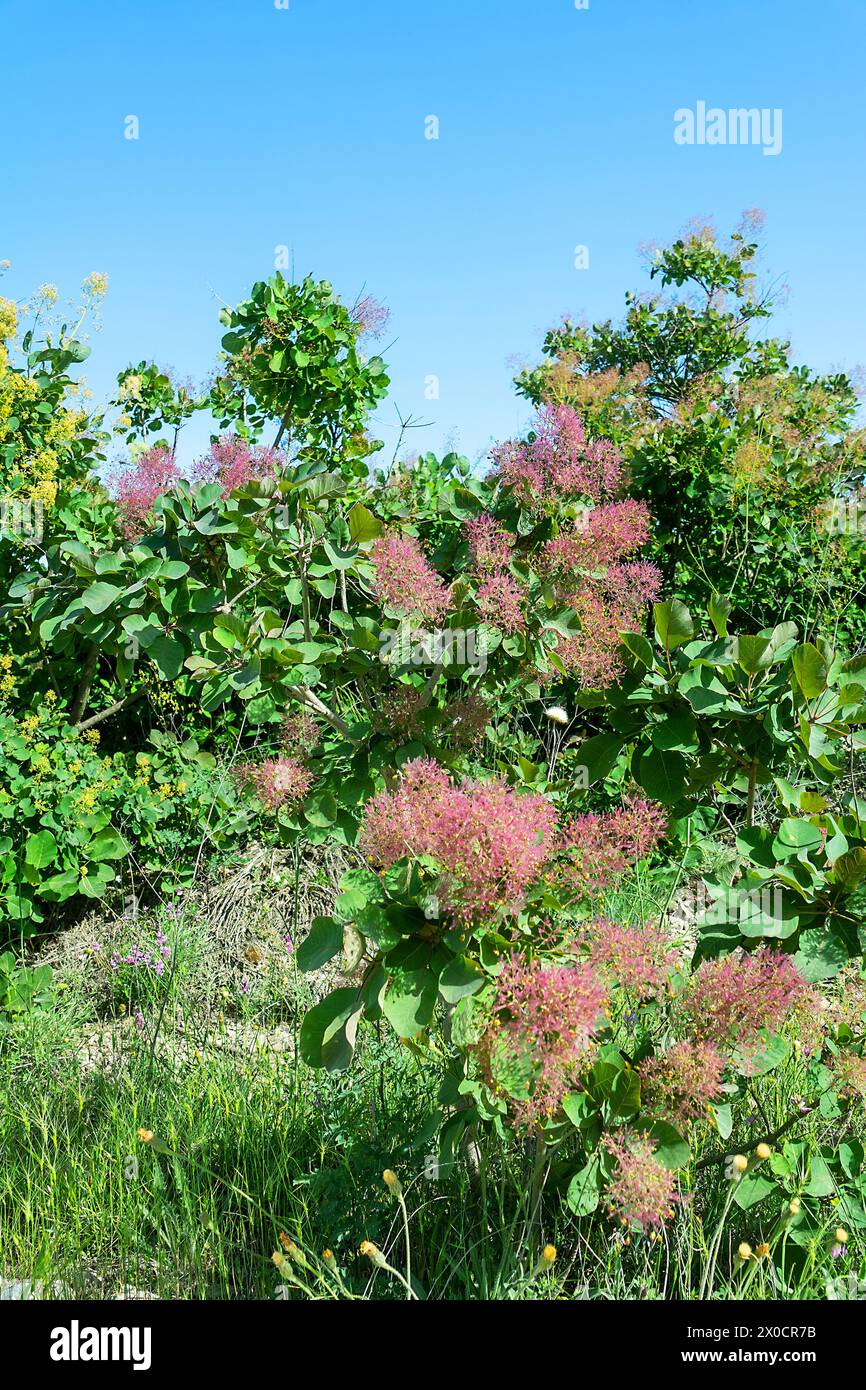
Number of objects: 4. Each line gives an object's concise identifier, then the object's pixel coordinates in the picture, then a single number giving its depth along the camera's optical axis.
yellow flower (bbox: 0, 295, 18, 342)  3.96
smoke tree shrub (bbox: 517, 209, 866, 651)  4.76
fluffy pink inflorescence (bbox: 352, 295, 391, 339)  4.13
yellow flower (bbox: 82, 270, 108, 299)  4.16
